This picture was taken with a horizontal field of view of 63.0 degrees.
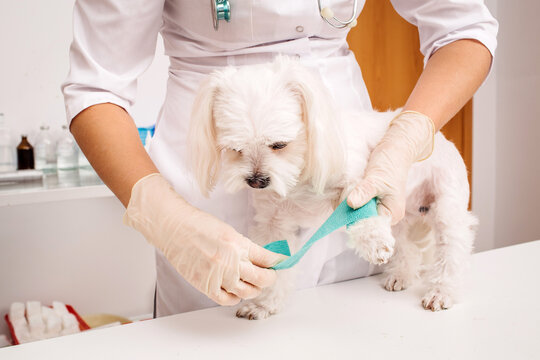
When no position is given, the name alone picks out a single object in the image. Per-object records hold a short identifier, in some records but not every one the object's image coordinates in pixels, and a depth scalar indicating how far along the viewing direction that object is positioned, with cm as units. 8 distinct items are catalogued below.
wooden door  290
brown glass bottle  222
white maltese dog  80
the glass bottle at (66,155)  223
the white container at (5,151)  216
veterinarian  82
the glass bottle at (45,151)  226
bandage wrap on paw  78
